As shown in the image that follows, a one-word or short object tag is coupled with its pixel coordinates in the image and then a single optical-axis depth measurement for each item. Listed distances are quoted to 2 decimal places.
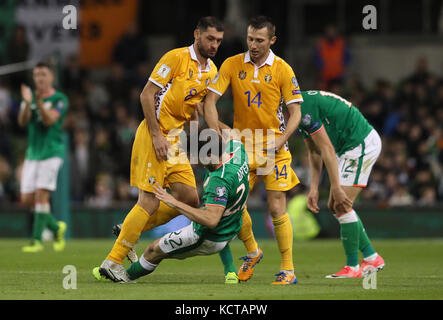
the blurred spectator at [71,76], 21.91
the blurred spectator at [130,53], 22.19
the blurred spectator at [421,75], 20.75
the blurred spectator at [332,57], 21.19
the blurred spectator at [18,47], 20.06
